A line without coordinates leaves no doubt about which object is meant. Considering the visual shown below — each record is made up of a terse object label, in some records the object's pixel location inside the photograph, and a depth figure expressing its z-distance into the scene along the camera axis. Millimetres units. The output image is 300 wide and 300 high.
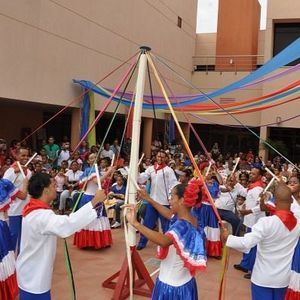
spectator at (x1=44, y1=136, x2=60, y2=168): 10673
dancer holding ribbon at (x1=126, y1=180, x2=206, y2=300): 2756
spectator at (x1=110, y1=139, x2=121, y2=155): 12571
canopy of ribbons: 4828
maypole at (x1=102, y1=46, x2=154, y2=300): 3830
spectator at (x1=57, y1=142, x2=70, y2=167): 10669
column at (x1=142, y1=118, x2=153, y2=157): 16781
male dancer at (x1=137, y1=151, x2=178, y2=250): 6391
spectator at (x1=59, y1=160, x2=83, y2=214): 8539
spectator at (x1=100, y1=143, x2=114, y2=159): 11709
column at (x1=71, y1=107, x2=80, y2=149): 12641
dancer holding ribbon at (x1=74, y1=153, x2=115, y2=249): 6105
